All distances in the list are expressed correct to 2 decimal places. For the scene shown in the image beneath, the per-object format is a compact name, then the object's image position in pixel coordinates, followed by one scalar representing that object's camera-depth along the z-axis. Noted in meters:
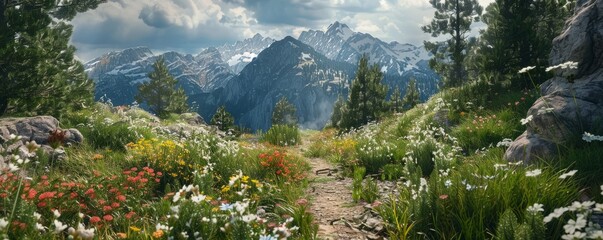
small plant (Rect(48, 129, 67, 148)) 6.52
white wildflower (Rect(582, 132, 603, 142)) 4.41
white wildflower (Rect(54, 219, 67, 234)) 2.61
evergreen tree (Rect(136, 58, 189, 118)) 47.47
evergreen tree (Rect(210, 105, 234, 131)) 44.87
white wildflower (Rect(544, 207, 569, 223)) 2.40
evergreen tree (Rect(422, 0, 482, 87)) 29.75
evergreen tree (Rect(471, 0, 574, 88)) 14.67
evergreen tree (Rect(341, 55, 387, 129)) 33.91
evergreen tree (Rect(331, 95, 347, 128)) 54.97
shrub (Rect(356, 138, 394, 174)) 9.28
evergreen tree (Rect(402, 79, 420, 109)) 60.66
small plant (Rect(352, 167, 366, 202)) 6.59
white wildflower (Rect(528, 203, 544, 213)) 3.07
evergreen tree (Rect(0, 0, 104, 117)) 10.75
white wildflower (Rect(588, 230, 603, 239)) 2.20
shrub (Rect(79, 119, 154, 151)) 10.16
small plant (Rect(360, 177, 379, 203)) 6.44
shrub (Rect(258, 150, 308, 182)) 7.95
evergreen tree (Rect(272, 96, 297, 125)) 70.00
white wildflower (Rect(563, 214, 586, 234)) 2.21
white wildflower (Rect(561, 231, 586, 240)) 2.20
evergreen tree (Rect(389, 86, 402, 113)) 61.75
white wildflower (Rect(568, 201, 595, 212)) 2.36
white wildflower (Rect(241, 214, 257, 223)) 3.01
